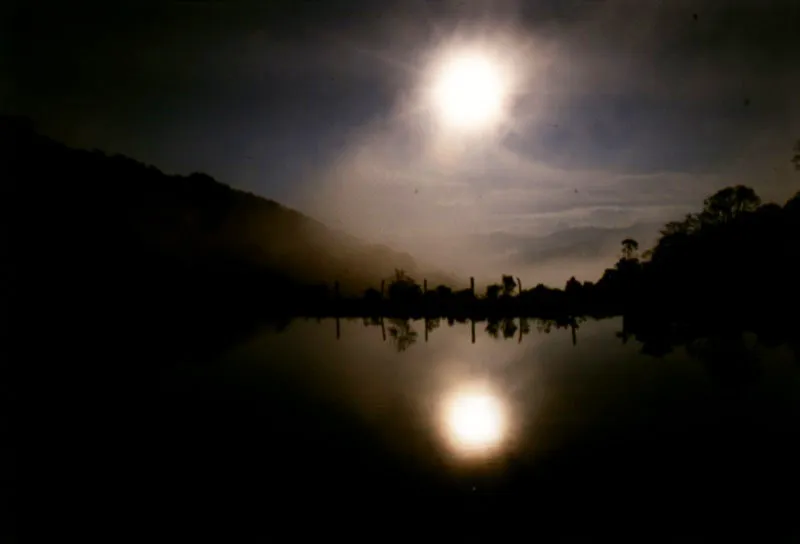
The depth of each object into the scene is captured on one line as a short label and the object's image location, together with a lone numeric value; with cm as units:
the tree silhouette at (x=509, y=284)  7212
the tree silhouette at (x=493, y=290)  6762
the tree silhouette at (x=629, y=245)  7638
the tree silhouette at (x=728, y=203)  6188
